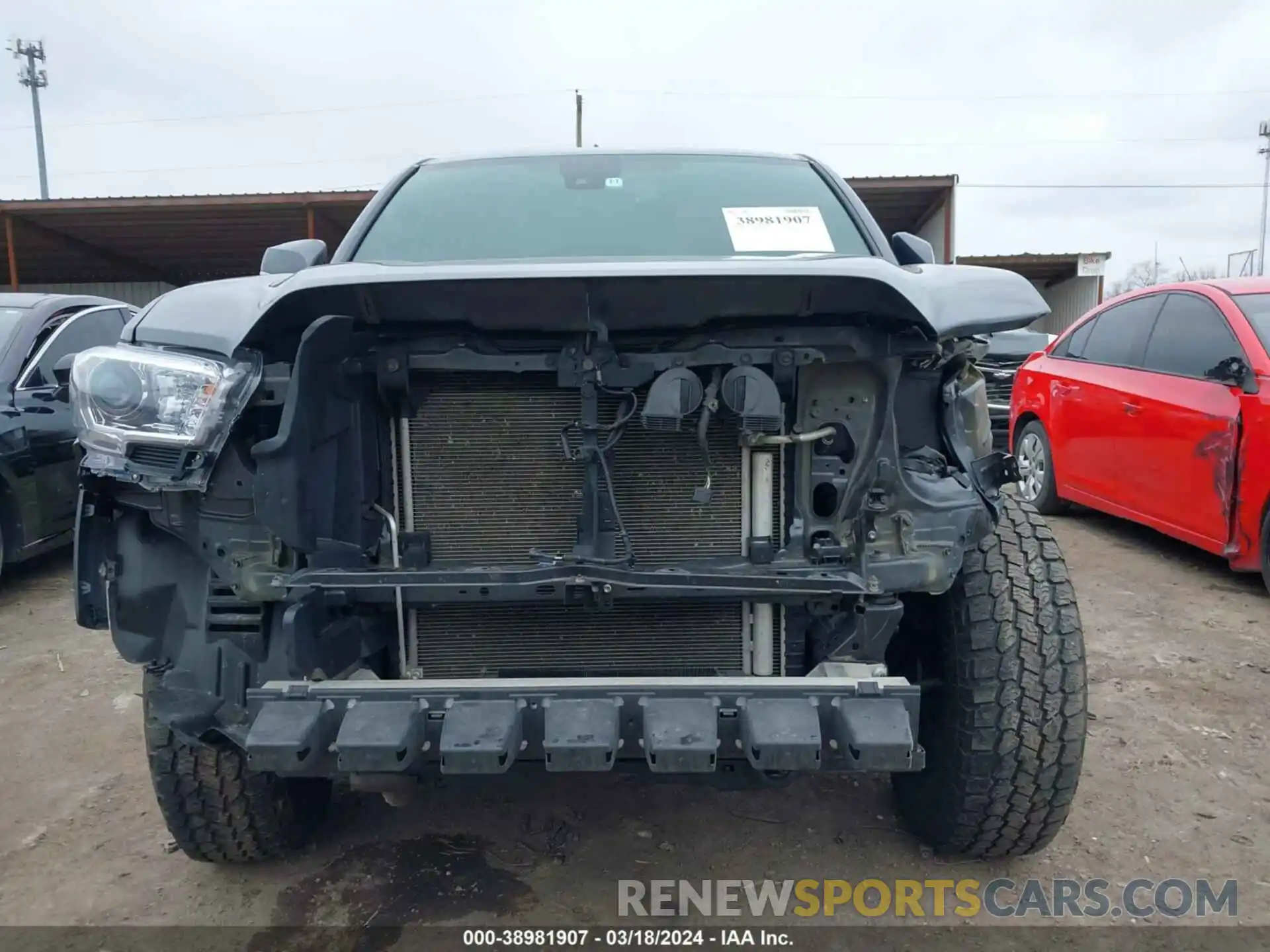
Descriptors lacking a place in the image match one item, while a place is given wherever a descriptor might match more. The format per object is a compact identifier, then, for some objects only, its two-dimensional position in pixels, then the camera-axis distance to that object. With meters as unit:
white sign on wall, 16.78
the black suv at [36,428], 4.88
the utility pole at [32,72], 34.03
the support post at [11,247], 13.59
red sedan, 4.40
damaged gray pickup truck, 1.85
